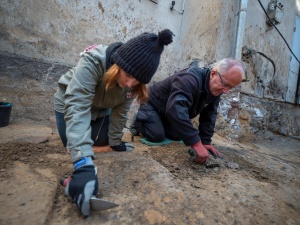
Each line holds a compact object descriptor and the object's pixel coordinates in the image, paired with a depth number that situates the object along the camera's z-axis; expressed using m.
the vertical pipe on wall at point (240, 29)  2.94
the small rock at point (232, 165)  1.69
